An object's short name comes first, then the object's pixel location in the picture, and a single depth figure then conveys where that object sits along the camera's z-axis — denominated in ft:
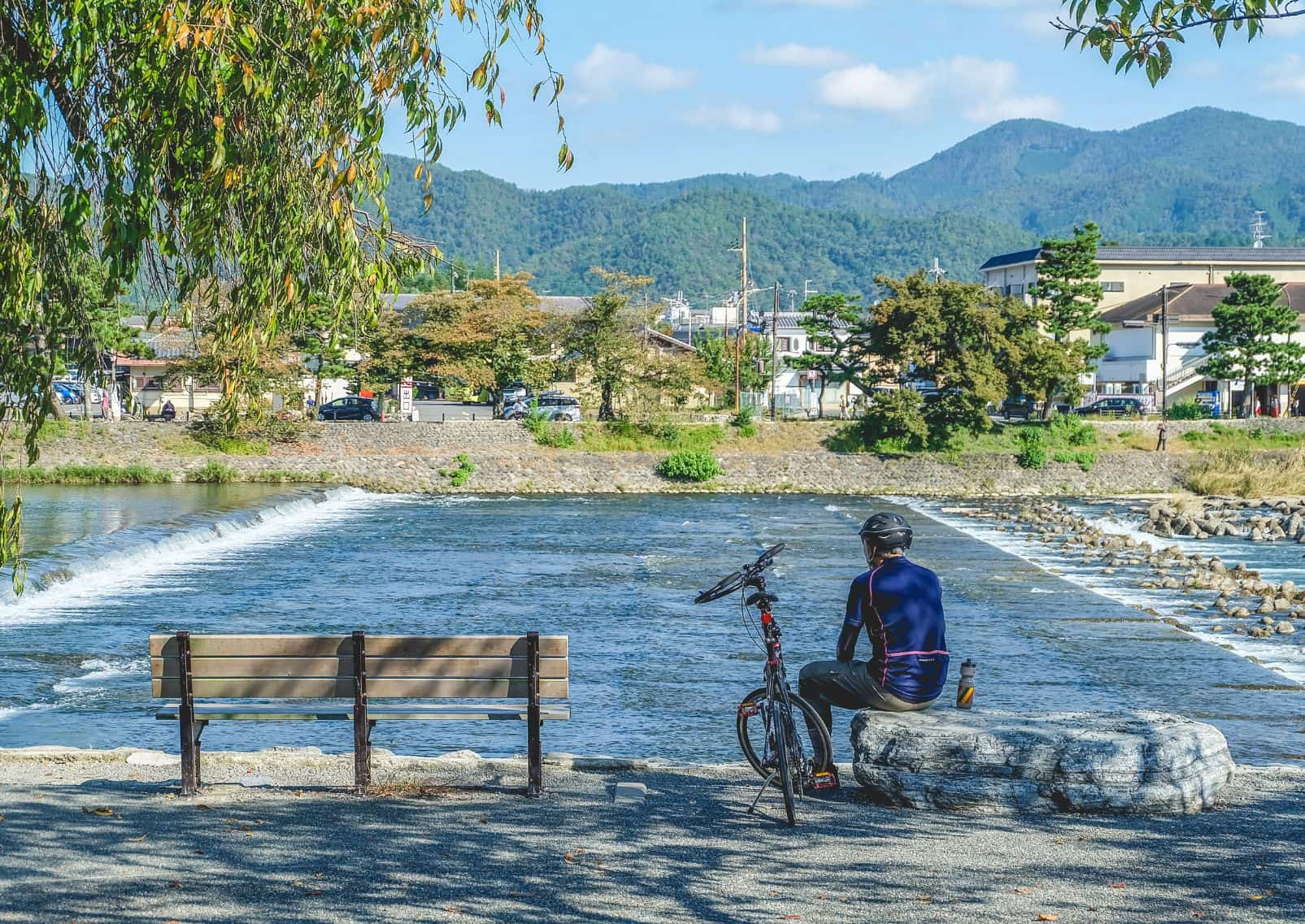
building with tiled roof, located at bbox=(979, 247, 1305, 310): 317.83
